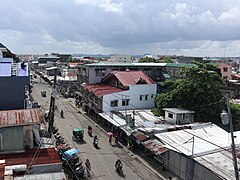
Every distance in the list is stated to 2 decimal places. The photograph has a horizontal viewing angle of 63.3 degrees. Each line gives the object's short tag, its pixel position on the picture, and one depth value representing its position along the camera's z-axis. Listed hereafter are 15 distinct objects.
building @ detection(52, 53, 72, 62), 114.77
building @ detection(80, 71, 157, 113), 26.56
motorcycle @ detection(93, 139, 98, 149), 20.83
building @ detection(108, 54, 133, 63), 94.27
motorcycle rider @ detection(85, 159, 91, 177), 16.17
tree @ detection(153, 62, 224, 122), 23.62
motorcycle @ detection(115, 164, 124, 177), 16.37
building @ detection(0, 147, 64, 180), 10.64
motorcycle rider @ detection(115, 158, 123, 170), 16.47
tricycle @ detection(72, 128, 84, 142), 22.22
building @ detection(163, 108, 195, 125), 21.81
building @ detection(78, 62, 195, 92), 33.24
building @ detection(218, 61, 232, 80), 46.53
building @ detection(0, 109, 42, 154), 12.49
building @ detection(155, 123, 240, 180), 12.92
